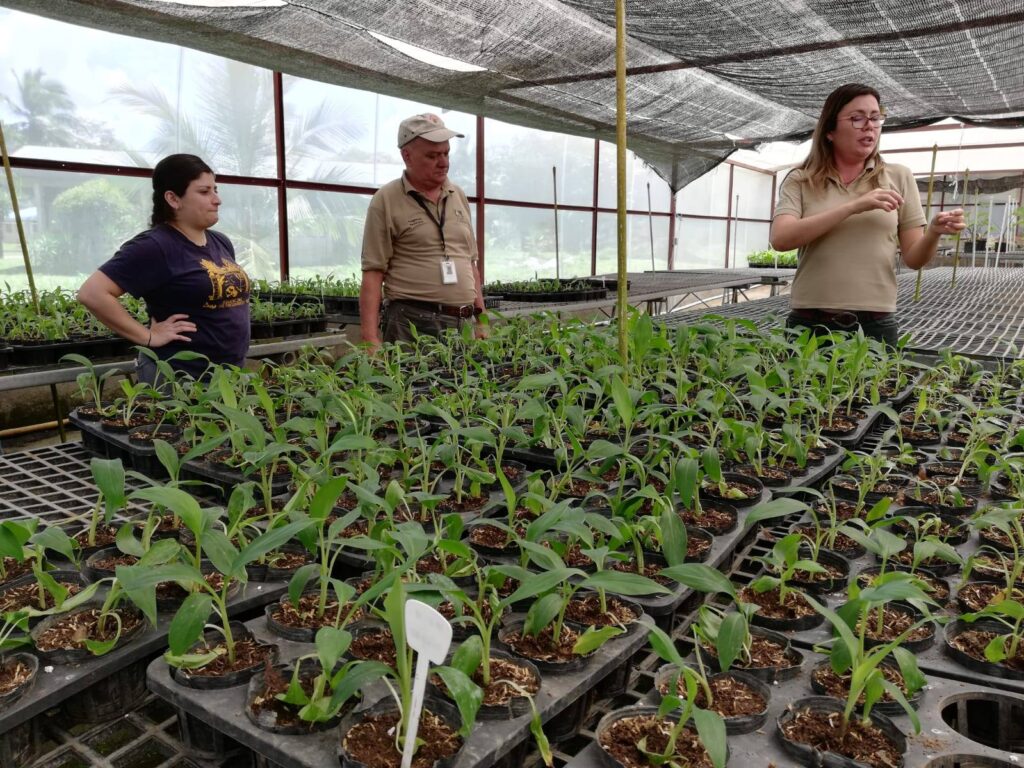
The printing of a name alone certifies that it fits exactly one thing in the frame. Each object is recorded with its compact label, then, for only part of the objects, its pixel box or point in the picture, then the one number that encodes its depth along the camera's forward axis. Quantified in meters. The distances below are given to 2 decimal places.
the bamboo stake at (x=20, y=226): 2.23
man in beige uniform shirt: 2.64
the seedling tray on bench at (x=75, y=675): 0.73
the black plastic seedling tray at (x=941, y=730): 0.68
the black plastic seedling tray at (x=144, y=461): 1.39
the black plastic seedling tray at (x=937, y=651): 0.82
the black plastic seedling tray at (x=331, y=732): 0.67
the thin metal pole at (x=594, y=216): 10.09
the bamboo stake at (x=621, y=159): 1.28
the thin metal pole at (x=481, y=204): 7.83
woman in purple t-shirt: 2.19
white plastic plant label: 0.55
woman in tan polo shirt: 2.05
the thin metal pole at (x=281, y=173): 5.89
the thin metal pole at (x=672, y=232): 10.87
